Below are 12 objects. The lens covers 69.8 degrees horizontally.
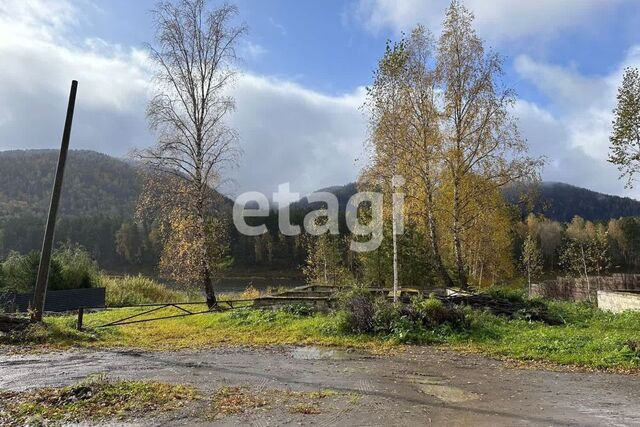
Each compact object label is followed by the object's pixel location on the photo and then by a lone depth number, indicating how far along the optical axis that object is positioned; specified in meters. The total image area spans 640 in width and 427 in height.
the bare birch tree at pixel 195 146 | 18.52
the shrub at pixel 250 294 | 24.97
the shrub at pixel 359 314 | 12.75
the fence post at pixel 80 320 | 13.58
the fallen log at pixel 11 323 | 12.73
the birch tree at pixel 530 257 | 39.31
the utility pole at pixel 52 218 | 13.08
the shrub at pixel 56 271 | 23.23
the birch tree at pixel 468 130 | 20.30
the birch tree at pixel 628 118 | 24.58
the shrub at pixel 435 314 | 12.62
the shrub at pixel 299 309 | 14.96
